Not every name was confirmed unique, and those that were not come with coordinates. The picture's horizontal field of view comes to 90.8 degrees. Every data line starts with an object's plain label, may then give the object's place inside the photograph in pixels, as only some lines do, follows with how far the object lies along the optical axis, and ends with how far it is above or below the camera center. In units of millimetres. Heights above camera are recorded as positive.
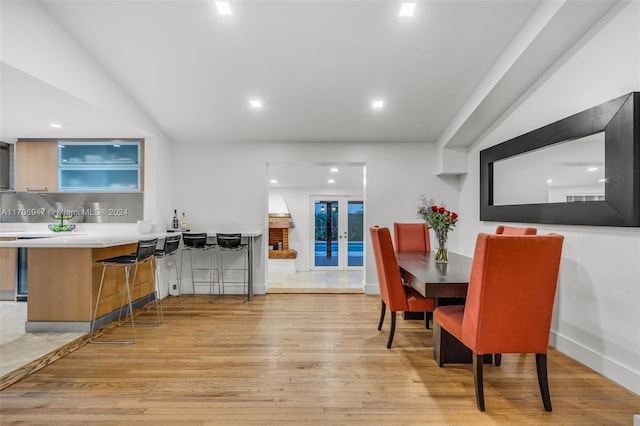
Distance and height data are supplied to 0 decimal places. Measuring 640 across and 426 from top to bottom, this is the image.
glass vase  3125 -321
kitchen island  3207 -773
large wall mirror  2188 +387
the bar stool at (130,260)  3100 -474
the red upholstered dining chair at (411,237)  4277 -319
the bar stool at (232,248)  4391 -495
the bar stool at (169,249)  3877 -446
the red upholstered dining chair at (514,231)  2824 -163
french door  7668 -469
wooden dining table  2225 -513
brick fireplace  7461 -548
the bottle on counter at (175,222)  4879 -134
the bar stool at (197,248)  4387 -490
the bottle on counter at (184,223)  4925 -152
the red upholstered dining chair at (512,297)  1845 -509
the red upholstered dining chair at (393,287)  2846 -668
